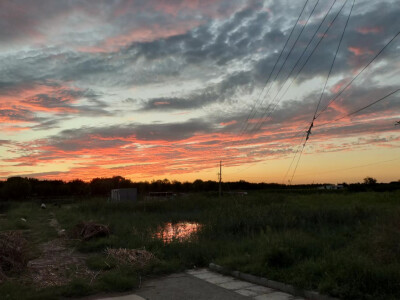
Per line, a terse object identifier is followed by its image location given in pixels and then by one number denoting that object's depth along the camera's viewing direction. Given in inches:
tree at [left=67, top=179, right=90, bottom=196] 5531.5
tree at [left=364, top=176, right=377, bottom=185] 3275.1
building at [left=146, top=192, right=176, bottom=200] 3516.7
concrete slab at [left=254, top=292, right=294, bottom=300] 264.2
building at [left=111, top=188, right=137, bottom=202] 2373.3
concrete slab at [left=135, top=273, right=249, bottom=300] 273.5
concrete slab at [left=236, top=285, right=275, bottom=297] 277.7
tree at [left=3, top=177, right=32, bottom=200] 4212.6
